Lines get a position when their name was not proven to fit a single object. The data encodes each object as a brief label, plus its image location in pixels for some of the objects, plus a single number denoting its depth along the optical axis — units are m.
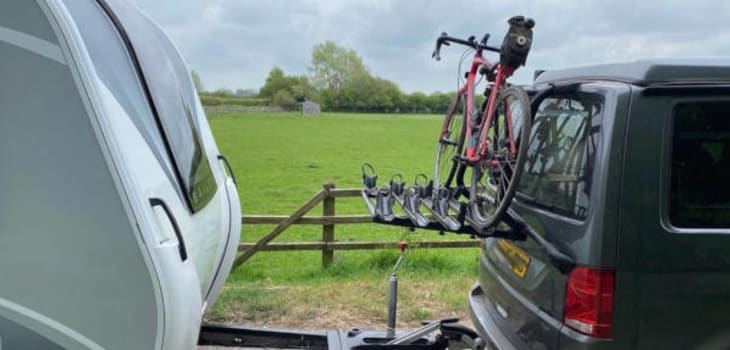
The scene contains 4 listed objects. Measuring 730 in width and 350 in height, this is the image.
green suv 2.41
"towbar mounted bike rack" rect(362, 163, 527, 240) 2.95
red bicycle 3.09
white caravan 1.84
